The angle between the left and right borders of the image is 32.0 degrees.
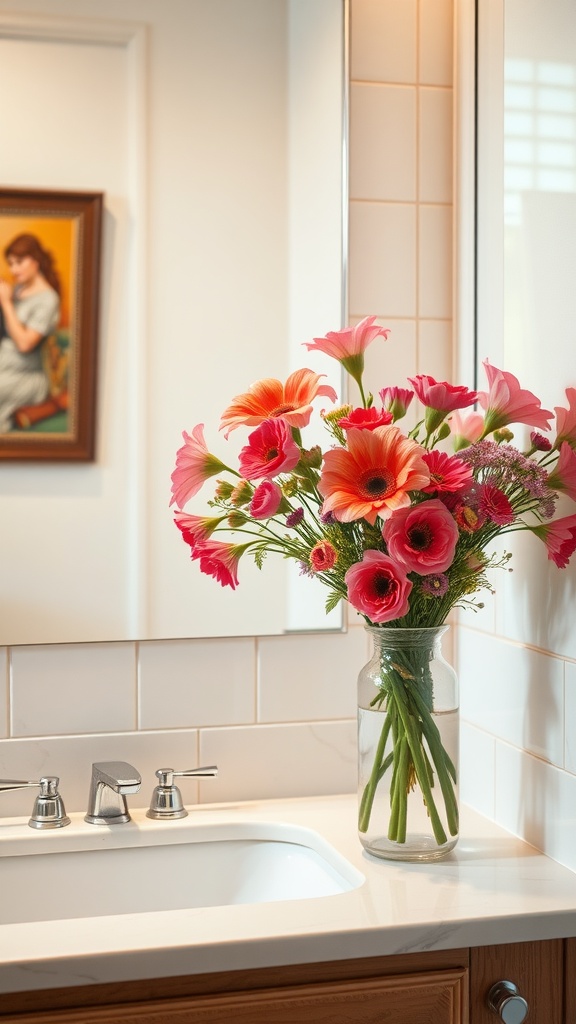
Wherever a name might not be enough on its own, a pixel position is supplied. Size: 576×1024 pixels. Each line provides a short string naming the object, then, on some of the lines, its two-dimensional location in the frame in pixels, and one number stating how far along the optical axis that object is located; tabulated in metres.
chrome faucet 1.23
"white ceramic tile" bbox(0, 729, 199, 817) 1.28
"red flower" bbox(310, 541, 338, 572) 1.04
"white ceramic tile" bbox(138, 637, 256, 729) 1.33
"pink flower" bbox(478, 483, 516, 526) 1.03
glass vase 1.10
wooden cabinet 0.90
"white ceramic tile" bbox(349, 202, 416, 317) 1.39
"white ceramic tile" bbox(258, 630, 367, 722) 1.36
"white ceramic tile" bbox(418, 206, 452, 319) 1.42
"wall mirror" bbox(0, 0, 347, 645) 1.30
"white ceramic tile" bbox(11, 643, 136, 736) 1.28
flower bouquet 1.00
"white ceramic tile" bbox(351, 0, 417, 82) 1.39
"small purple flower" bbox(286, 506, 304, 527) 1.09
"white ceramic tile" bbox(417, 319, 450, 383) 1.42
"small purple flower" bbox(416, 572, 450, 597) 1.02
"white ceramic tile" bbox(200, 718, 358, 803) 1.34
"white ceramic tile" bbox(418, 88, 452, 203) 1.41
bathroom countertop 0.88
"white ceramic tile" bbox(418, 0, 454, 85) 1.41
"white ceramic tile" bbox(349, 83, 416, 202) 1.39
